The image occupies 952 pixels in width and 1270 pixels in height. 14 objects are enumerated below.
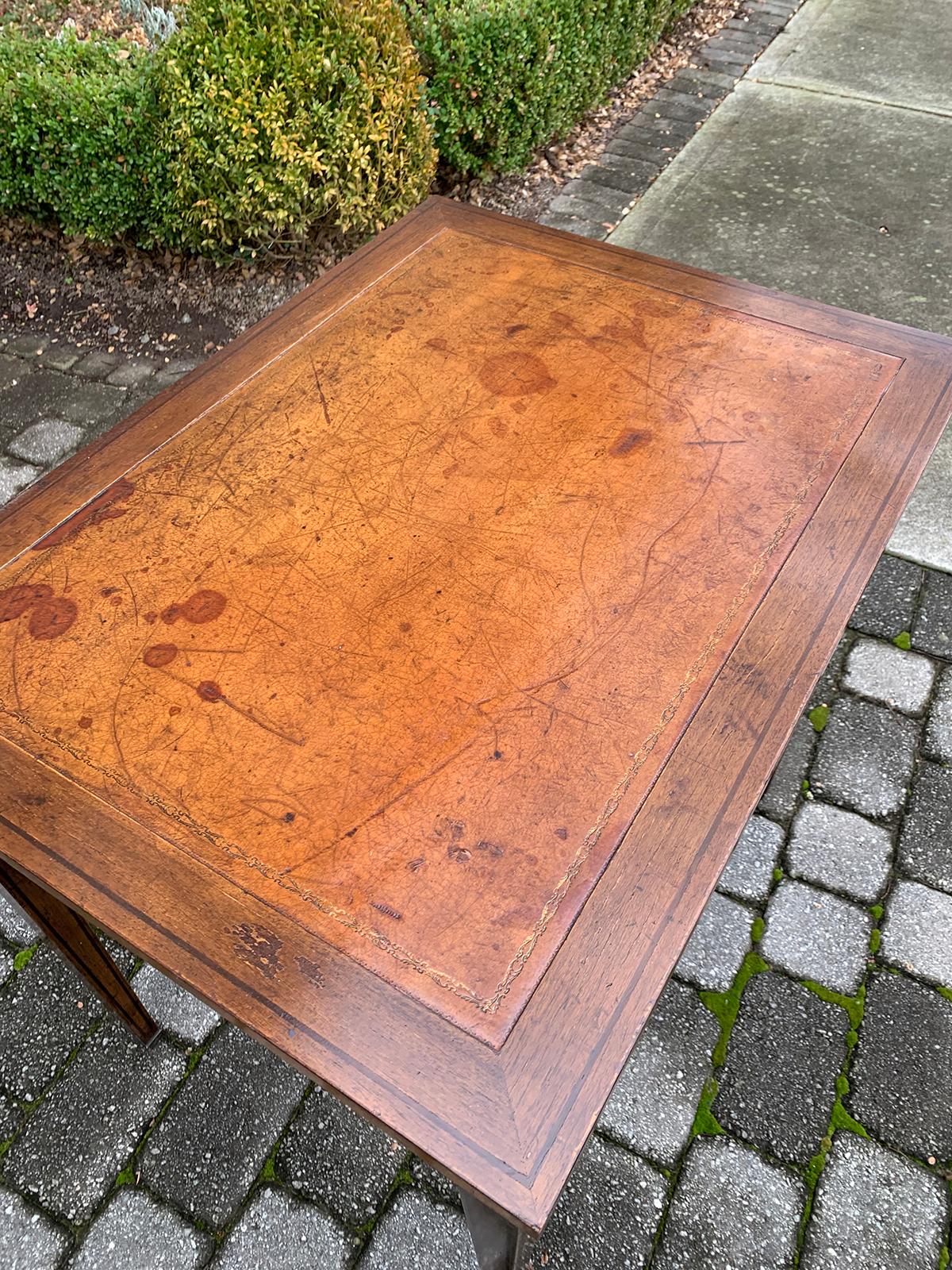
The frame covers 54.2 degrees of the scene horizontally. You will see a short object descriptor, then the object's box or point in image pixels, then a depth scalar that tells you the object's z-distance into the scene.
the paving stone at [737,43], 5.43
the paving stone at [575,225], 4.20
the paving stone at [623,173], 4.50
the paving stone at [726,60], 5.31
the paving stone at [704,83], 5.14
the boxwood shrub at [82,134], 3.65
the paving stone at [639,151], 4.67
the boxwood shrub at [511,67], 3.97
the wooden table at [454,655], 1.15
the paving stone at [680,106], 4.98
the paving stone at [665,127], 4.84
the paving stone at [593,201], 4.34
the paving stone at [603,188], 4.40
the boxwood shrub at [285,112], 3.34
